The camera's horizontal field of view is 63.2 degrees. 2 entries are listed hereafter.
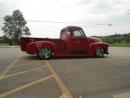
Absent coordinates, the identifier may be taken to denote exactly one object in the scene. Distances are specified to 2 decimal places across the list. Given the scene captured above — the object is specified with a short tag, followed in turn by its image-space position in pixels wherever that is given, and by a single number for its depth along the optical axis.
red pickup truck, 5.89
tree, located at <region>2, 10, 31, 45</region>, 35.37
